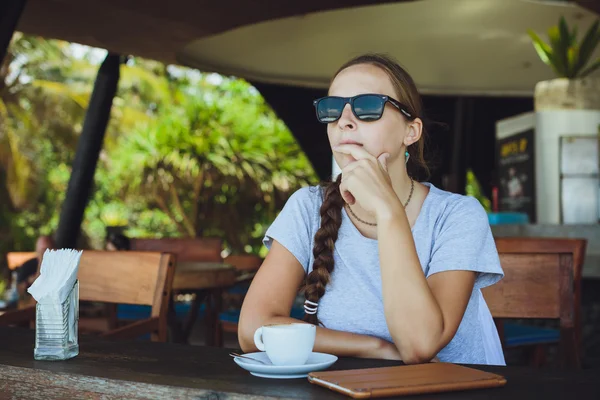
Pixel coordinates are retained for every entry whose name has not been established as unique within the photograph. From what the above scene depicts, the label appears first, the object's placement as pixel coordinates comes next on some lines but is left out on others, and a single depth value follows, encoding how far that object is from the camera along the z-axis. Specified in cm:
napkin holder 132
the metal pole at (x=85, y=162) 661
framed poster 566
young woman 144
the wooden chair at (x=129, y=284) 231
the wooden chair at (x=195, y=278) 376
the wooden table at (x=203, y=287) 369
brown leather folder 102
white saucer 114
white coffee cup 117
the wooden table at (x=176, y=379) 105
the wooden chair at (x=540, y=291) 213
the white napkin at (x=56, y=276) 132
